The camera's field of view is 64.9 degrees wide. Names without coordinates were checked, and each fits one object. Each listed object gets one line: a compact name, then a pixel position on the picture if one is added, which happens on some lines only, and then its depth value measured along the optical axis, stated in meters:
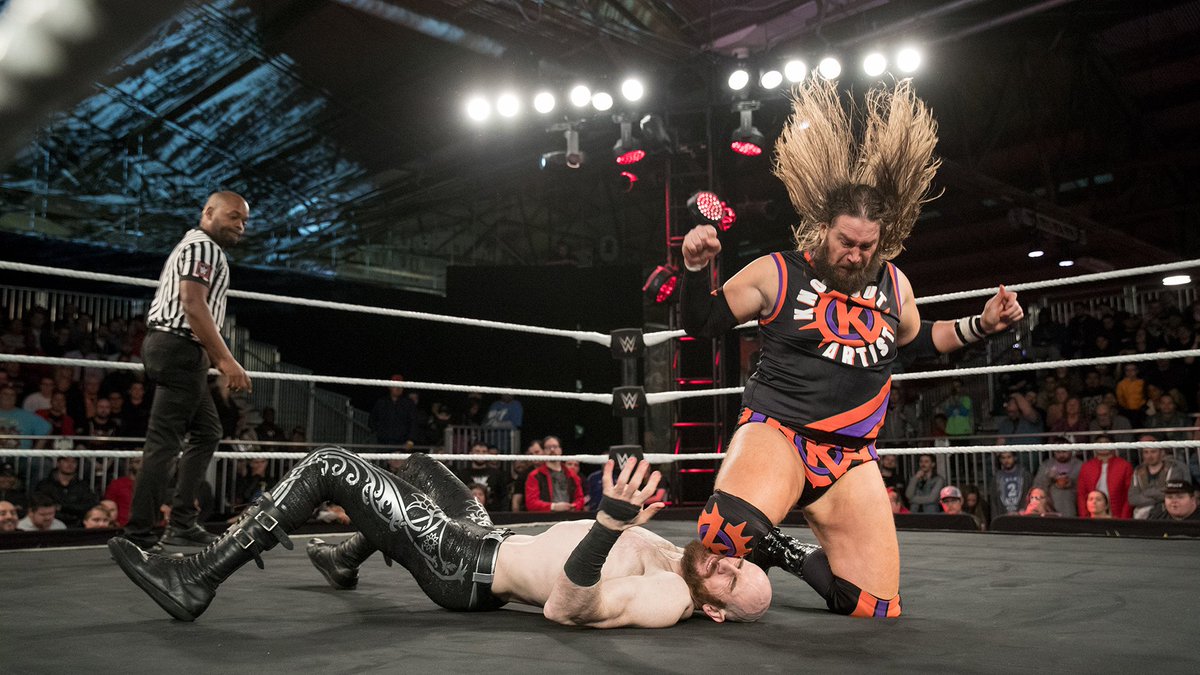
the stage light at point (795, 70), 6.34
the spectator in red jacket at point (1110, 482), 5.34
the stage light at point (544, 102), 6.86
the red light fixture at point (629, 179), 7.29
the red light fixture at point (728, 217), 6.83
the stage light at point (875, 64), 6.02
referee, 2.72
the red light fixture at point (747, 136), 6.55
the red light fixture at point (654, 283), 2.77
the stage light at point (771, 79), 6.45
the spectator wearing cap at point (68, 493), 5.27
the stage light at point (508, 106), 6.98
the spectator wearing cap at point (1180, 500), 4.45
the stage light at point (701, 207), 3.35
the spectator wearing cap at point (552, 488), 5.72
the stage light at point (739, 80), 6.52
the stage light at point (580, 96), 6.74
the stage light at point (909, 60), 5.89
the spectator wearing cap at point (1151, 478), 4.98
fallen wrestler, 1.80
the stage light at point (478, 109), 7.08
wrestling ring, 1.49
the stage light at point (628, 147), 6.76
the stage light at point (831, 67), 6.08
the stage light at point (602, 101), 6.73
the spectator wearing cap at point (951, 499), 6.06
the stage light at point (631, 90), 6.63
